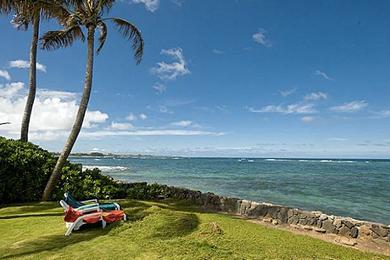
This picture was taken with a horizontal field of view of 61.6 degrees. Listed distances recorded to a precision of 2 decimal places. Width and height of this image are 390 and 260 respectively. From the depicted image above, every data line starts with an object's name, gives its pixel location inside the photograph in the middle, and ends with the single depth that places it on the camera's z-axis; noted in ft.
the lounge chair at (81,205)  29.64
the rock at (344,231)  33.01
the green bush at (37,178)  41.01
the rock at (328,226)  34.19
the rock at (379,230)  30.86
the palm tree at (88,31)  40.86
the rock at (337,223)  33.81
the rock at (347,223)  32.88
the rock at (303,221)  36.32
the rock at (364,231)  31.78
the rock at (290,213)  37.76
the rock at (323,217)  35.29
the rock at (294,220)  37.14
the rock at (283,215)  38.04
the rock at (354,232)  32.48
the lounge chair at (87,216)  27.50
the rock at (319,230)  34.72
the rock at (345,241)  30.55
